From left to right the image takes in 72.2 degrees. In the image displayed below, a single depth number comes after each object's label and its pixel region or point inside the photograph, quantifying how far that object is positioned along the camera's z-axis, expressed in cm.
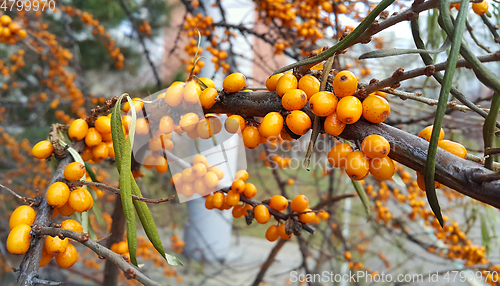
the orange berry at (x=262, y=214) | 18
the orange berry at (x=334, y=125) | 13
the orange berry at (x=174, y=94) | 15
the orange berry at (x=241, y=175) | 19
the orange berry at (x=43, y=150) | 16
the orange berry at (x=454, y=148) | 12
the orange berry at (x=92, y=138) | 17
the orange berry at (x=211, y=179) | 18
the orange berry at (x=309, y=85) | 13
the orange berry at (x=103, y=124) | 16
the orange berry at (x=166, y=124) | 16
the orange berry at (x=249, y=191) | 19
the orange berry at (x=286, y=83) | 13
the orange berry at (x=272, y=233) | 18
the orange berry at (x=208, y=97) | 15
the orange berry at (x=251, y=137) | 14
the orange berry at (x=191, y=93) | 15
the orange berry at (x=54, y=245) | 13
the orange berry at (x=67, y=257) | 14
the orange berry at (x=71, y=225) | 14
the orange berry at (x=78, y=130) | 16
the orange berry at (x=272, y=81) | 14
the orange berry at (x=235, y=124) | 15
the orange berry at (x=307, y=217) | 18
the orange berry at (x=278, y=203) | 19
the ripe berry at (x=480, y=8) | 18
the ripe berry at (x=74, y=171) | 15
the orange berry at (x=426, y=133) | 13
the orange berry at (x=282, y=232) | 18
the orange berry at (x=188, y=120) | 15
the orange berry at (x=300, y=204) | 18
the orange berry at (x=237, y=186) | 19
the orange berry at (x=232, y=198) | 18
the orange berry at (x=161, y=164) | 19
